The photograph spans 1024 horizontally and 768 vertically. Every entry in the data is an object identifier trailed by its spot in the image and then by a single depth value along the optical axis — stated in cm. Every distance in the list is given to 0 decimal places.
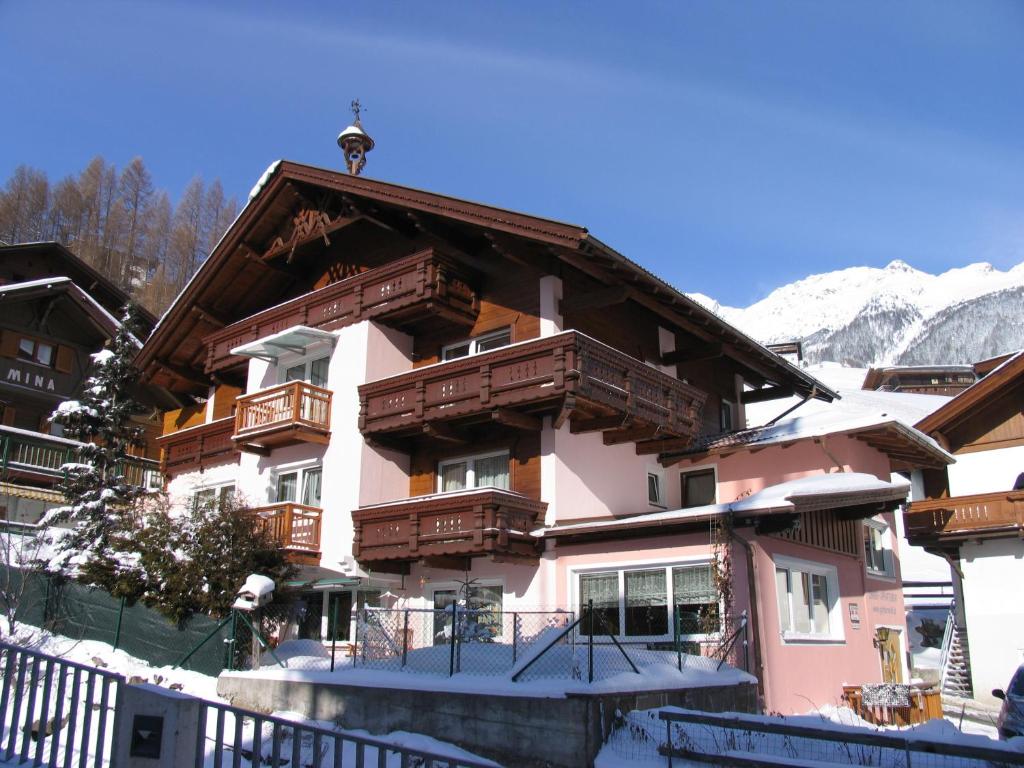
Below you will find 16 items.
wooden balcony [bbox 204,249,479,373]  2209
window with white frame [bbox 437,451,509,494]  2175
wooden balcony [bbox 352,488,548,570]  1931
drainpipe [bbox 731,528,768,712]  1731
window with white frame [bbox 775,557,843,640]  1938
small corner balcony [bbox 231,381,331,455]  2306
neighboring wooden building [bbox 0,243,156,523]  3597
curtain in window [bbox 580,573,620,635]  1934
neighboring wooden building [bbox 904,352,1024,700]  2744
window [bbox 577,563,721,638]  1838
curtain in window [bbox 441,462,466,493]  2258
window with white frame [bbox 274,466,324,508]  2404
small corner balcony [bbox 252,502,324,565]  2189
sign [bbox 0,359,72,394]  3572
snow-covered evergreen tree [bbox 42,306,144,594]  2230
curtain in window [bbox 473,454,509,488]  2167
